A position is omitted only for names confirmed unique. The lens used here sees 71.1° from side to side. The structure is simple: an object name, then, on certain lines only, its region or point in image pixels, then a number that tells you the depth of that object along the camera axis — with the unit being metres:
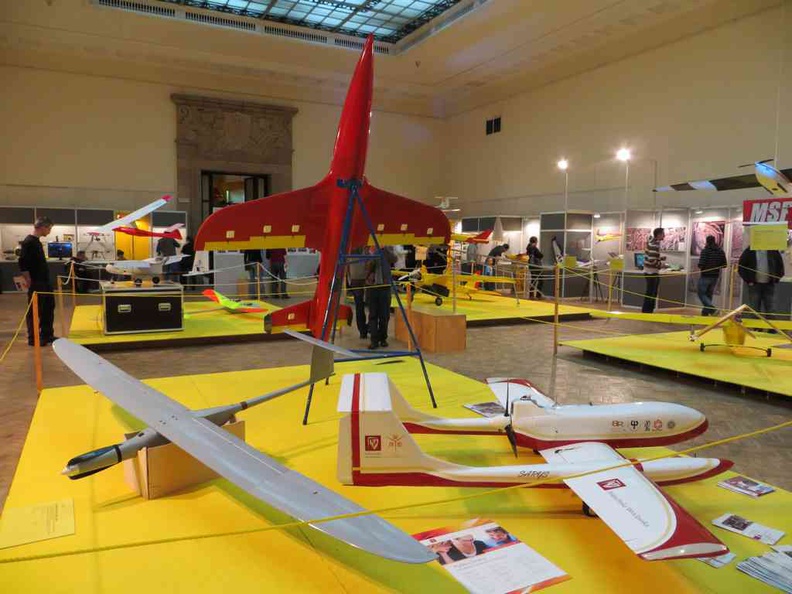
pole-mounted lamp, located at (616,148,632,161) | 14.06
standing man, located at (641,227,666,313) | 10.92
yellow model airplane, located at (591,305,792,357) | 6.99
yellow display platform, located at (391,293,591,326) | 10.62
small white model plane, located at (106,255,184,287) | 9.49
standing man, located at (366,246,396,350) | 7.67
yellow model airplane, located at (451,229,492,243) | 13.28
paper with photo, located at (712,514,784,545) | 2.75
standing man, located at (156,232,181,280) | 14.45
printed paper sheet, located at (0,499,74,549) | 2.69
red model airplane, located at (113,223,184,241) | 10.66
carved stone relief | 17.77
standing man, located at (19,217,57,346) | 7.59
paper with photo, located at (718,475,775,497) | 3.25
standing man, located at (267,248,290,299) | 14.48
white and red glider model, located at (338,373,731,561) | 2.34
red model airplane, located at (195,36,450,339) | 4.52
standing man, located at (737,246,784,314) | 9.06
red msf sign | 7.88
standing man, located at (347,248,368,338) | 8.41
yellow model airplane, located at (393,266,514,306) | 11.61
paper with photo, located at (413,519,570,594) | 2.36
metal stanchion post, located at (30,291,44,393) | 5.16
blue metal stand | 4.57
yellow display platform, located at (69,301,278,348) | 8.05
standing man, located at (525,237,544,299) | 14.82
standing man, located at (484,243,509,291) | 16.02
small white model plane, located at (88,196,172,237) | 9.52
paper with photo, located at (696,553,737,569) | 2.54
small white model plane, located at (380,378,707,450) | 3.33
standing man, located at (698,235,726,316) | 10.20
